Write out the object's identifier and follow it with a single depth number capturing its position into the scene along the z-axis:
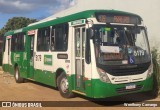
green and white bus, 5.92
